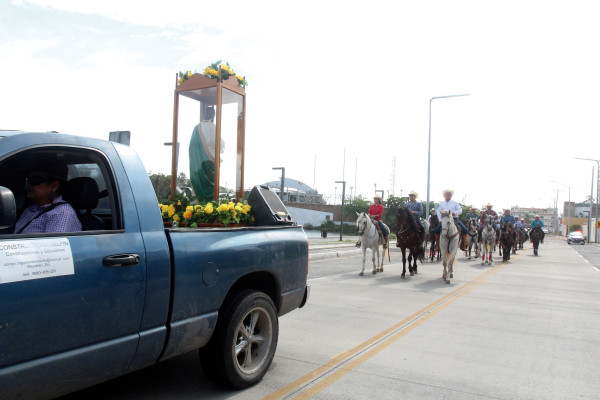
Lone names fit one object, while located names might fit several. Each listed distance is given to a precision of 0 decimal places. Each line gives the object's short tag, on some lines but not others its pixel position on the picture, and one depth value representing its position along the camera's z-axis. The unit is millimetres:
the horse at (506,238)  20953
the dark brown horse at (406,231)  13898
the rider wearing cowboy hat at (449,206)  13672
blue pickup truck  2629
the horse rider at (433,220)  18672
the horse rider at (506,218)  21853
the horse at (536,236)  27395
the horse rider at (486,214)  20359
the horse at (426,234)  19750
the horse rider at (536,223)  28094
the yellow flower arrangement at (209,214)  4867
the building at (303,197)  78206
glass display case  6844
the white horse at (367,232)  14070
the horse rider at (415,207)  14691
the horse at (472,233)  19625
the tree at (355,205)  65900
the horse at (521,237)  32856
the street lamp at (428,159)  28014
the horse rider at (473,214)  20703
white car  58372
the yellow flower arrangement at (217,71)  6832
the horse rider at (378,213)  14495
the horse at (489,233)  19766
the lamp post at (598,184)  57019
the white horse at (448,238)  13102
